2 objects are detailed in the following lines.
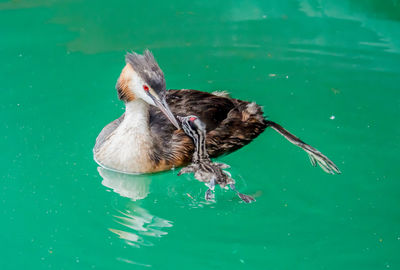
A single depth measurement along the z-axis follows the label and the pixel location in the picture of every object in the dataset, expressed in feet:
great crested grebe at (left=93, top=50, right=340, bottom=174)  27.71
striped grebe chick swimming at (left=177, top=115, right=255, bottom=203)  26.78
